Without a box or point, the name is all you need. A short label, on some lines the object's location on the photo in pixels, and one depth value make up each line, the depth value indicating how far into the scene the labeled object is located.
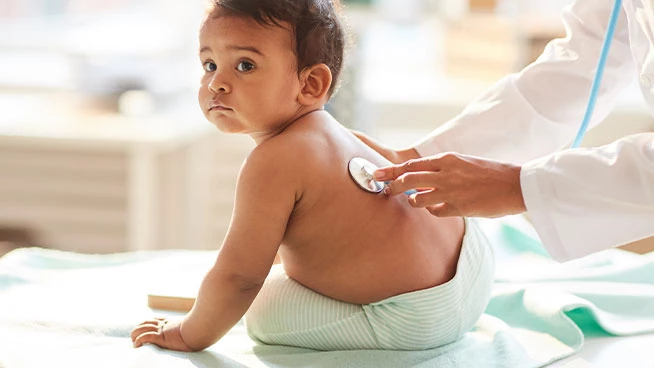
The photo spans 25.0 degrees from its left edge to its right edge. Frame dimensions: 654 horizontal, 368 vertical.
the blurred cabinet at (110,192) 3.52
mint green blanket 1.60
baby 1.60
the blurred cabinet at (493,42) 3.56
